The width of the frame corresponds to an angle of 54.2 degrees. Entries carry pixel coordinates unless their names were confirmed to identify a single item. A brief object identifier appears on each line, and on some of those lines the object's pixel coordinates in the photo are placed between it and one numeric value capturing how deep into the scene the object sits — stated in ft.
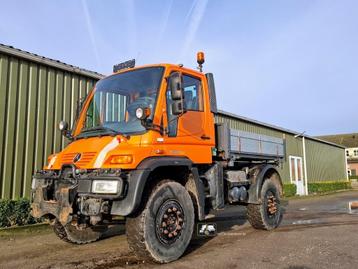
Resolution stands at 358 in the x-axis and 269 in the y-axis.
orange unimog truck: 15.43
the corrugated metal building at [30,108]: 29.30
